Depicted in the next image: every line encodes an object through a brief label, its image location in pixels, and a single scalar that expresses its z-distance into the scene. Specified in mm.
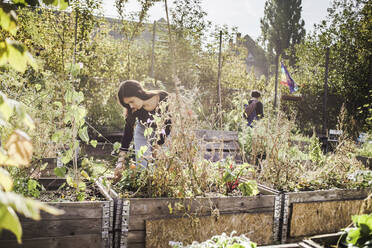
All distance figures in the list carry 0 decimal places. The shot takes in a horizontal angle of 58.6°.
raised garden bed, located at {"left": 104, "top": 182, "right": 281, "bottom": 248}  2197
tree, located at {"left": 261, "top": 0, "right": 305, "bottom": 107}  30484
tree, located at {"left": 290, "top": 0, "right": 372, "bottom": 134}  11633
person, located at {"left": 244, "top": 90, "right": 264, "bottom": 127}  7750
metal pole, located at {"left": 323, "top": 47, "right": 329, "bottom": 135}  9970
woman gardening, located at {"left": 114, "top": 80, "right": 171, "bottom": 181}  4285
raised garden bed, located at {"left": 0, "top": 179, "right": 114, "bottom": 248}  1916
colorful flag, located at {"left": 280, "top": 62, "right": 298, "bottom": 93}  8810
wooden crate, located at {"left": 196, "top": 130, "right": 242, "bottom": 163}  5051
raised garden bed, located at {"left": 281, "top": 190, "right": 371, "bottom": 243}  2832
